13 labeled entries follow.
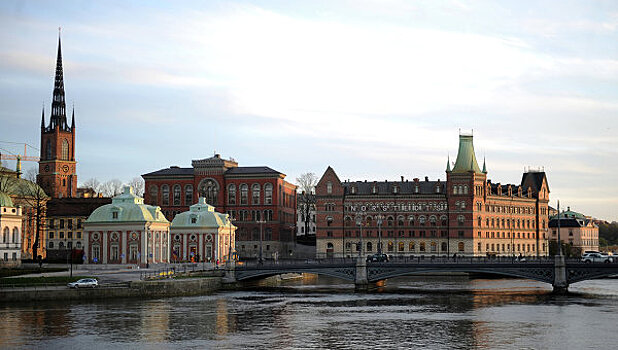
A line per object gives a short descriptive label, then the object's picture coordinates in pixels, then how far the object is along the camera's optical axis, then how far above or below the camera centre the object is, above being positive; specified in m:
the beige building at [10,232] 115.69 +0.60
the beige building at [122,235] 119.81 +0.09
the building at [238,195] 170.38 +8.53
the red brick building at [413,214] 165.38 +4.25
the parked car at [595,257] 123.03 -3.54
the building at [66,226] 166.75 +2.04
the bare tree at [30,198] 154.00 +7.55
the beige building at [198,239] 133.75 -0.61
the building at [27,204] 152.81 +6.31
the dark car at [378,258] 127.00 -3.64
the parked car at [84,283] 88.38 -5.19
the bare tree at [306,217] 195.89 +4.21
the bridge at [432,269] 94.94 -4.26
